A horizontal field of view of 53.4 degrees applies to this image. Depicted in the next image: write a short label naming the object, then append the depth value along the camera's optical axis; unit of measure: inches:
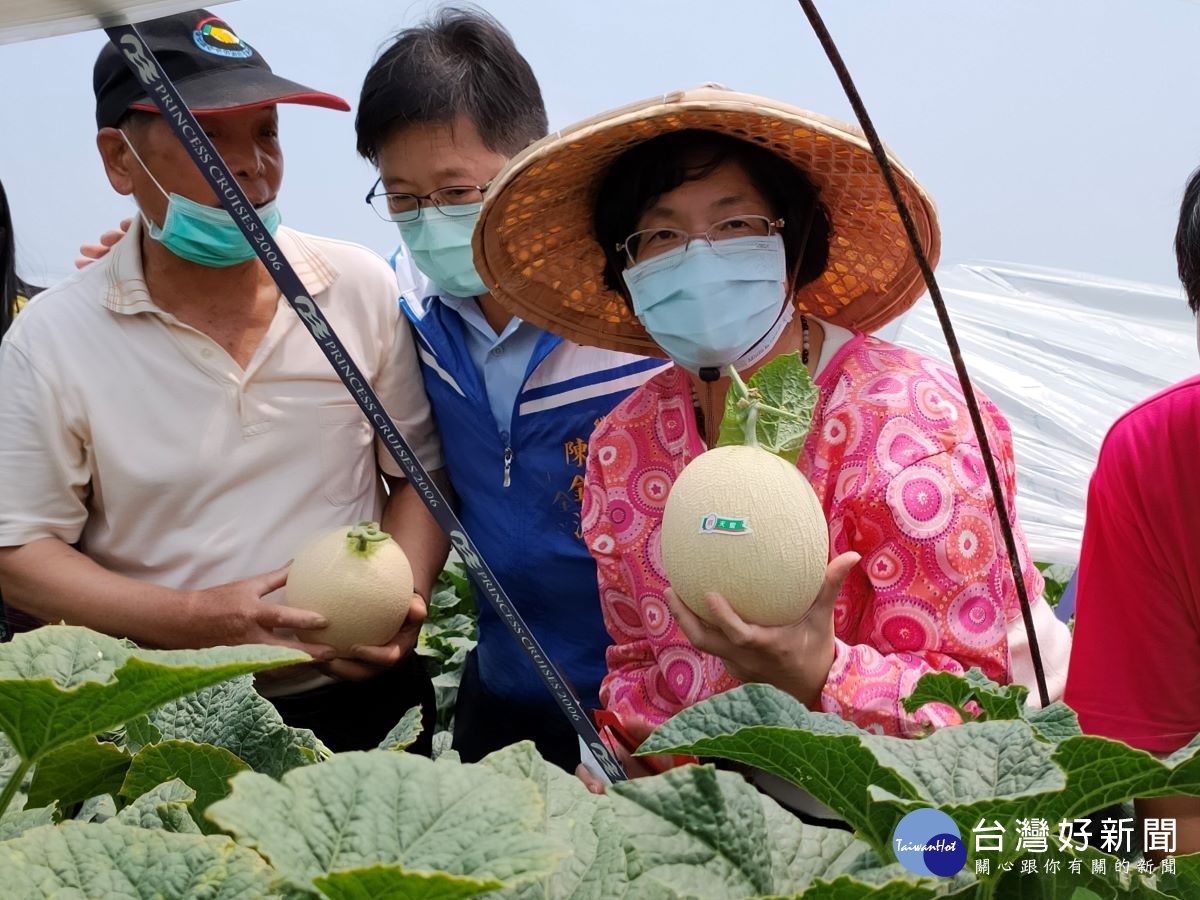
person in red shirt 64.1
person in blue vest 91.0
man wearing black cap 88.4
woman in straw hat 62.6
